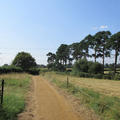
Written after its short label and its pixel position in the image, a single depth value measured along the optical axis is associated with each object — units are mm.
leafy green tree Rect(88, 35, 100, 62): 44047
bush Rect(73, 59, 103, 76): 41375
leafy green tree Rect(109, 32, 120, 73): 36203
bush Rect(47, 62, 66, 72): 64456
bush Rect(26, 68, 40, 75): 58500
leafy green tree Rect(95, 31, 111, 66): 42438
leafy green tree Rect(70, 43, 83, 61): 56388
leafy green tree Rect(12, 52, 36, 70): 59088
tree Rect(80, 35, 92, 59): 47822
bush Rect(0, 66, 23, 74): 31028
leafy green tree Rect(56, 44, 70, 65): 64125
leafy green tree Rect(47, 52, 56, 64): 82750
